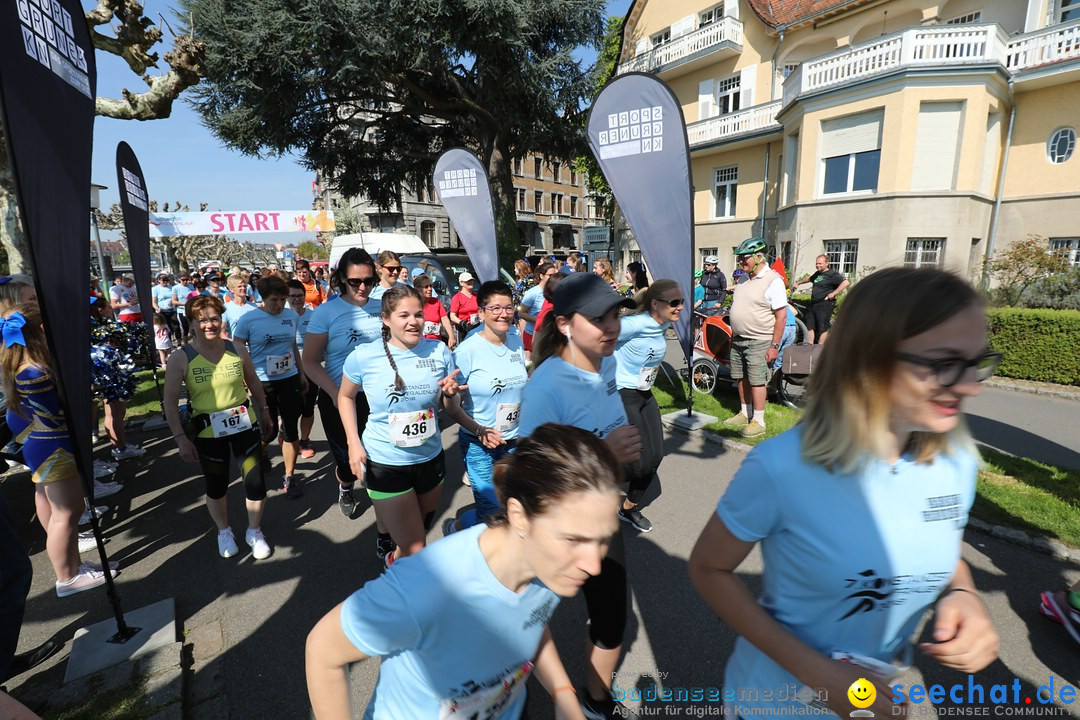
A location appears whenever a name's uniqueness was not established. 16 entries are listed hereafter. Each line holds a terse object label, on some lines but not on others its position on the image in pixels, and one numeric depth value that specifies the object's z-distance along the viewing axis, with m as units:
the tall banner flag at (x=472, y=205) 8.21
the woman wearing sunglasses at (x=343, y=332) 4.20
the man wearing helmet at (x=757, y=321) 5.66
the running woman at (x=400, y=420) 3.04
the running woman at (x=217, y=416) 3.56
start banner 17.41
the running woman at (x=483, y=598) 1.23
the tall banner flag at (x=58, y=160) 2.30
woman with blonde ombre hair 1.14
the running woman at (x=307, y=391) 5.53
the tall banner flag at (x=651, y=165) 5.53
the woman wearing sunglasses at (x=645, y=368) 3.71
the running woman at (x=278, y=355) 4.89
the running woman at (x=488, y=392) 3.32
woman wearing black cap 2.18
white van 18.08
